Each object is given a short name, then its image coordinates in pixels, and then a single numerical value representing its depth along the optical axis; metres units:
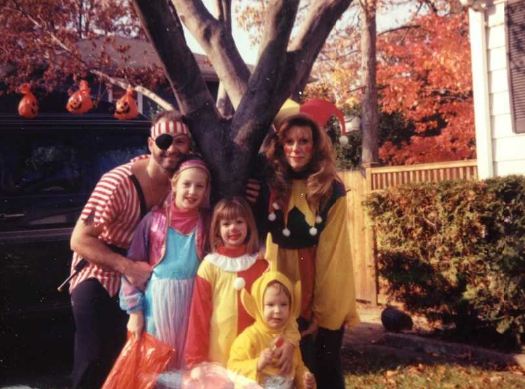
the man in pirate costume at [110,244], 2.79
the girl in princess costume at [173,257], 2.69
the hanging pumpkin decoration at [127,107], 5.86
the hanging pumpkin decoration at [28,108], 4.69
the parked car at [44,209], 4.26
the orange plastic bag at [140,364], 2.61
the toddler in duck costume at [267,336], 2.58
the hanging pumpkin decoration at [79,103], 4.97
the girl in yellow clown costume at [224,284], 2.64
